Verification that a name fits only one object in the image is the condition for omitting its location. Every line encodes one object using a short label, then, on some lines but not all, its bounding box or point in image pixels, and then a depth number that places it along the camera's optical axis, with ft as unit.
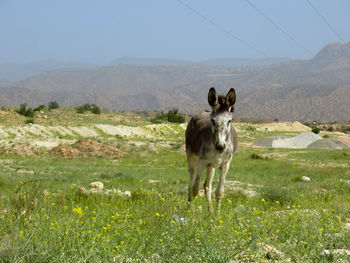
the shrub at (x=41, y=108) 213.75
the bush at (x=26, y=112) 191.13
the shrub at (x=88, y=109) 250.98
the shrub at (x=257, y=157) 100.18
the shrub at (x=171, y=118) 255.62
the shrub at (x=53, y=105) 281.21
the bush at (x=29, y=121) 163.73
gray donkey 24.71
